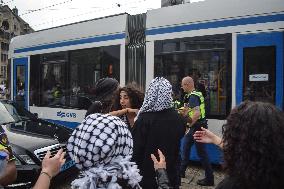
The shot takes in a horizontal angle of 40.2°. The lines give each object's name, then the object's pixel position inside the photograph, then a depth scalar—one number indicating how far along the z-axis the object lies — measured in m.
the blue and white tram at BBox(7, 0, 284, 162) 6.19
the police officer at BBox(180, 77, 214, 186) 5.90
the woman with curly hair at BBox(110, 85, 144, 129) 4.22
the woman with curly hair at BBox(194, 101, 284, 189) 1.62
